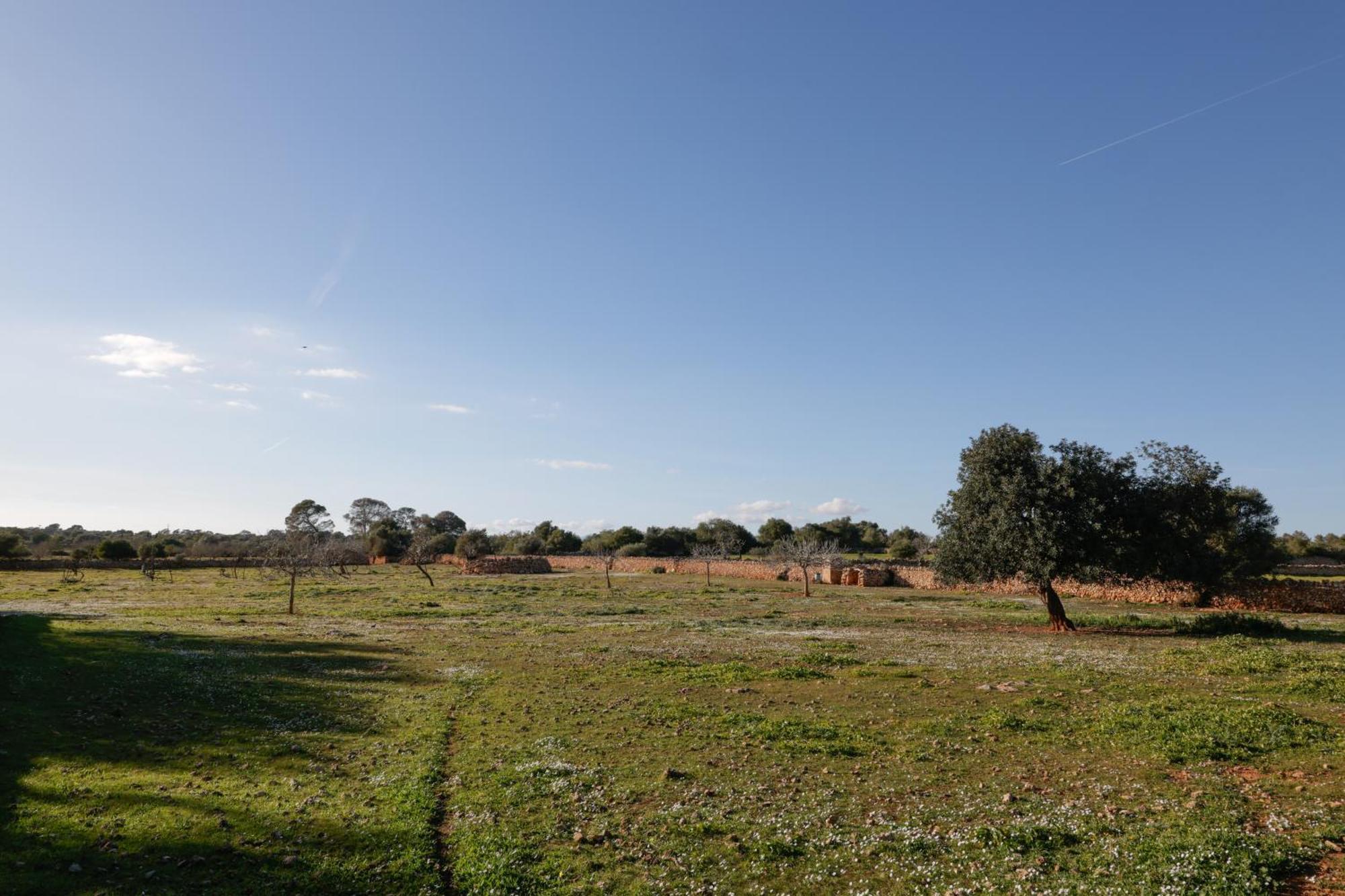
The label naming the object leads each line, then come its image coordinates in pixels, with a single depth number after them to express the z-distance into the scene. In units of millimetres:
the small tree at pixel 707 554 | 106006
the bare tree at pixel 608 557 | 80625
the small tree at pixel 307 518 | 143875
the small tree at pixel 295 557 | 57656
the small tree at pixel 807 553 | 73650
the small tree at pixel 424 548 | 91462
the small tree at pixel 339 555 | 71619
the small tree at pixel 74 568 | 75438
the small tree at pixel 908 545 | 133575
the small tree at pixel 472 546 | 130625
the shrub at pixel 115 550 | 108500
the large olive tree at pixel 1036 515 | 37906
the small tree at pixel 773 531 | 172125
